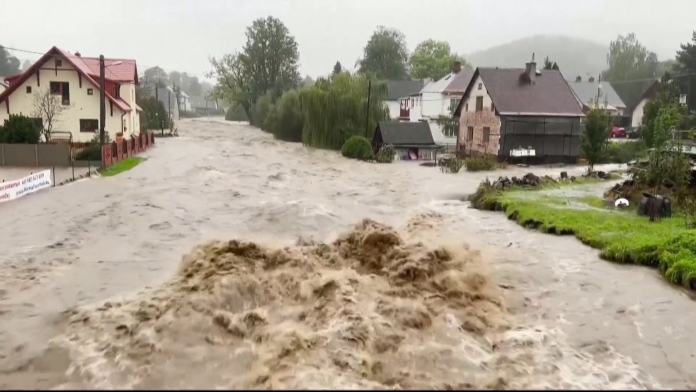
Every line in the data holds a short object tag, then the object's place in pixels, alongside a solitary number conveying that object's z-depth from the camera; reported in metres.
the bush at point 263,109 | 71.76
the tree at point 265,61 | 81.06
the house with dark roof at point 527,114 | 40.50
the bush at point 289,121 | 58.22
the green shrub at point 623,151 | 42.69
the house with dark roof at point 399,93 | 67.97
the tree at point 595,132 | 33.41
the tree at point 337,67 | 94.38
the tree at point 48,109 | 36.19
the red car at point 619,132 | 58.66
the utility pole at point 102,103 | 30.22
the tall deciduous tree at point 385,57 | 95.12
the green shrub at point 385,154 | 40.47
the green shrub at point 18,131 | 30.72
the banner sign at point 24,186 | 20.41
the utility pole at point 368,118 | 47.49
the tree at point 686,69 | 57.34
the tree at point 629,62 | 99.75
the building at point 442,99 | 53.59
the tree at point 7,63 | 99.12
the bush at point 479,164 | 36.31
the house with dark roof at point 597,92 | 66.75
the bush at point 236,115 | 108.52
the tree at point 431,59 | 90.81
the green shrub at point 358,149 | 41.47
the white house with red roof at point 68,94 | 38.09
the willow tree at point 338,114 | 47.75
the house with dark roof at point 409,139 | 42.62
